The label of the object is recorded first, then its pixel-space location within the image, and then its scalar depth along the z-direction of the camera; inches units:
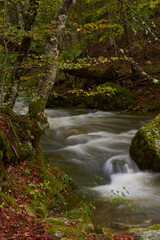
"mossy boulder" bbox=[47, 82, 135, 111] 528.4
